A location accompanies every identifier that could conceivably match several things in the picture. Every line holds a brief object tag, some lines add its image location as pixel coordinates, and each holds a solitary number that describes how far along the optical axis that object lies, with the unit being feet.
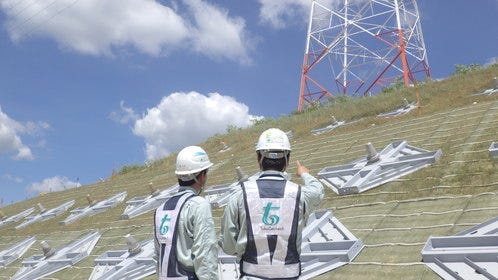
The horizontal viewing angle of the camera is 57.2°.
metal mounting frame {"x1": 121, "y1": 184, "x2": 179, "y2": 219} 37.35
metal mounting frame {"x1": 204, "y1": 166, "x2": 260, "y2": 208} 30.43
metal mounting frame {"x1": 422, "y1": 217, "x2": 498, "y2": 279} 12.84
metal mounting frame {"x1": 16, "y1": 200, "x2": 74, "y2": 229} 52.39
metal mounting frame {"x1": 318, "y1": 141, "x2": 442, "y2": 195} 22.67
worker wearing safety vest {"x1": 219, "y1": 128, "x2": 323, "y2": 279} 9.98
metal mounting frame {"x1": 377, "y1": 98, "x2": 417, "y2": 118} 46.26
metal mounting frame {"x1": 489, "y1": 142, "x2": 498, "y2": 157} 20.62
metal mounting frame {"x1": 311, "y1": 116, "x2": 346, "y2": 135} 50.57
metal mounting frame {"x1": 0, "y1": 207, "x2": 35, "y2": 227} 59.26
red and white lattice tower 85.56
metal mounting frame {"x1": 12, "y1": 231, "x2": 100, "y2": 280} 30.07
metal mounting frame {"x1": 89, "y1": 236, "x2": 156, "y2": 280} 23.63
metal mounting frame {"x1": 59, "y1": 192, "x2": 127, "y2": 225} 44.76
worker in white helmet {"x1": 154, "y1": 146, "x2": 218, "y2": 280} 10.31
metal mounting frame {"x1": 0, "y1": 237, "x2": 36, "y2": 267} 37.42
